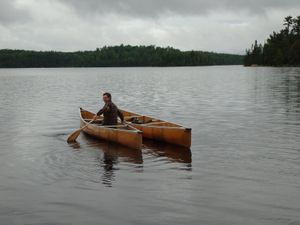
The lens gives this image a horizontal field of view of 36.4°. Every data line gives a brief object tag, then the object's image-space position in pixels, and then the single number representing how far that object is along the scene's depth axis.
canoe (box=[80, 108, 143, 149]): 18.08
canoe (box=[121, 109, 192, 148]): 18.59
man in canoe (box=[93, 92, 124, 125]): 19.53
